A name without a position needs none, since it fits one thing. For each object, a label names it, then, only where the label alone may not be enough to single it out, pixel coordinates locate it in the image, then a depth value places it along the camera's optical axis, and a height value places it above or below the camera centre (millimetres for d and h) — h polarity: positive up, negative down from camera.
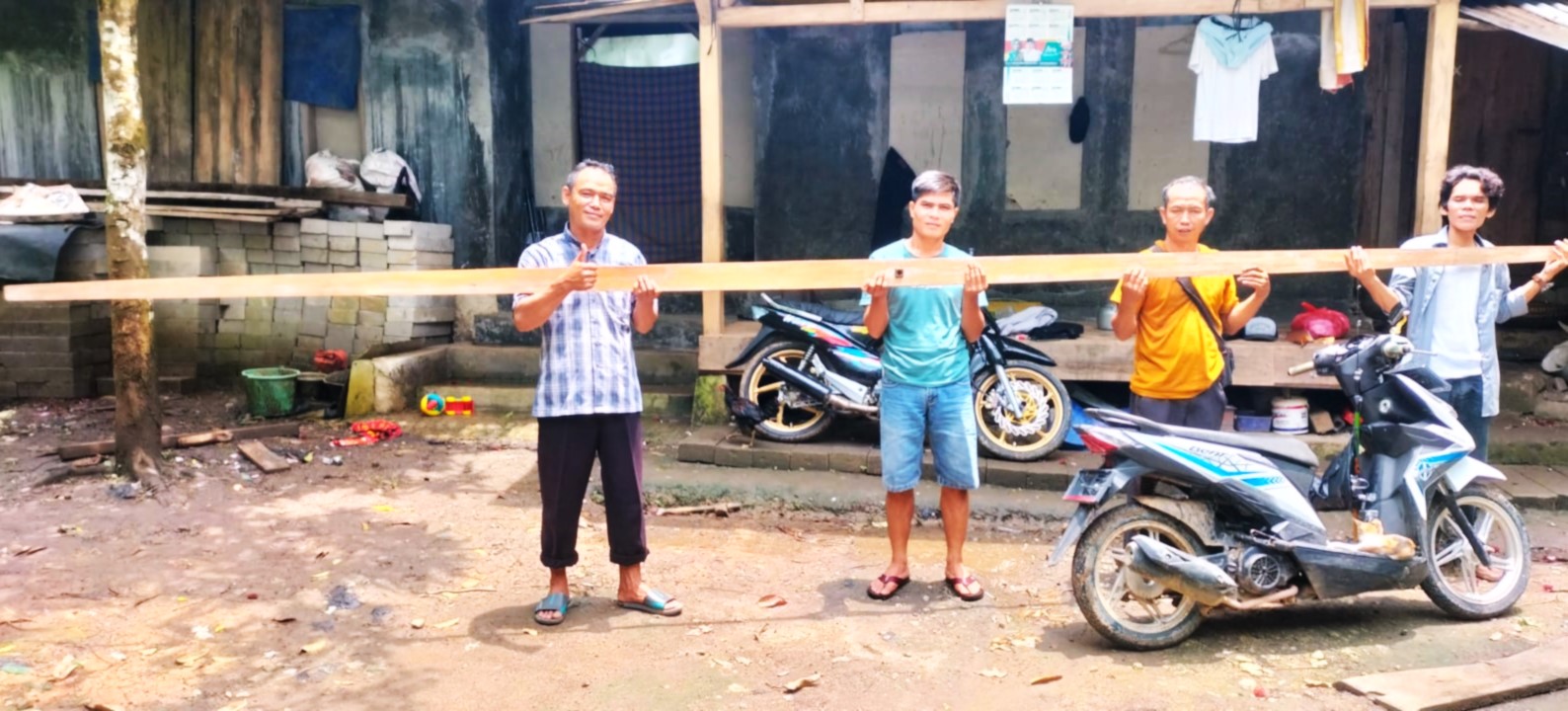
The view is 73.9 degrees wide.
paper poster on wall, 6992 +1344
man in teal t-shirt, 4238 -519
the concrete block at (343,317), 9117 -632
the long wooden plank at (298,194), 9039 +441
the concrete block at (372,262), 8969 -143
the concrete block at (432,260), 9070 -123
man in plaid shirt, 4055 -548
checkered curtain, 9430 +878
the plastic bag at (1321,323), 7078 -447
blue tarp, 9586 +1766
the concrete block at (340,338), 9133 -813
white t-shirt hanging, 7180 +1120
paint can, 6891 -1043
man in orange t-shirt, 4098 -289
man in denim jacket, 4340 -204
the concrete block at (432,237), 9078 +75
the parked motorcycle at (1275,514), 3928 -997
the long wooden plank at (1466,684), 3480 -1452
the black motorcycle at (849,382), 6672 -853
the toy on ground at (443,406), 8242 -1263
